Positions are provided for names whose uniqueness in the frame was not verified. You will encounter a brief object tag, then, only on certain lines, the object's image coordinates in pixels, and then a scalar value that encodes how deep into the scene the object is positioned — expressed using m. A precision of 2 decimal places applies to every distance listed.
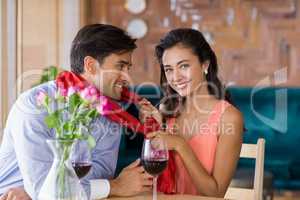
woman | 2.55
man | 2.33
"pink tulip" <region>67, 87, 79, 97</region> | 2.05
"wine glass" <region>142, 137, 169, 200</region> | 2.19
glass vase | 2.04
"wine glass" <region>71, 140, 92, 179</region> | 2.11
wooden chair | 2.54
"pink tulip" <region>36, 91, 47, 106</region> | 2.06
